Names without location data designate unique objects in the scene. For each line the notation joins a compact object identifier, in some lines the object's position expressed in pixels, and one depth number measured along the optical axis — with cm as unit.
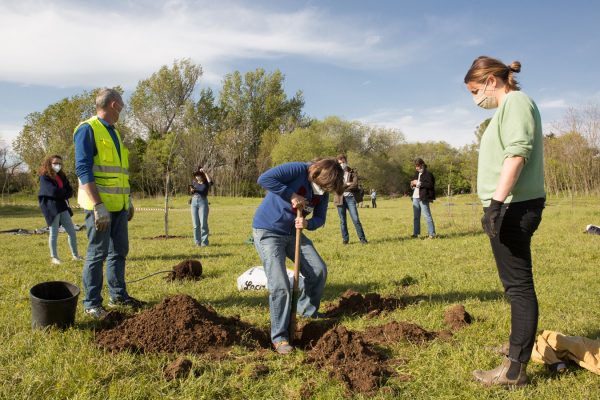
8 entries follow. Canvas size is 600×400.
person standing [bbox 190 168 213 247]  1097
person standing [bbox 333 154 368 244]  1093
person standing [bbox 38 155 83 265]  848
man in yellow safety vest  489
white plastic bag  636
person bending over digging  424
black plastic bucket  430
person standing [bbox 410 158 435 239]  1166
